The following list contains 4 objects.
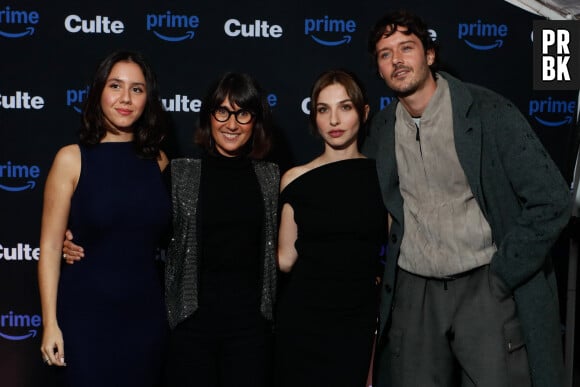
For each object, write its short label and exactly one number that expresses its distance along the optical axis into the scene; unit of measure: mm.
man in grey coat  1992
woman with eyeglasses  2135
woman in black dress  2197
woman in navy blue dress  2070
